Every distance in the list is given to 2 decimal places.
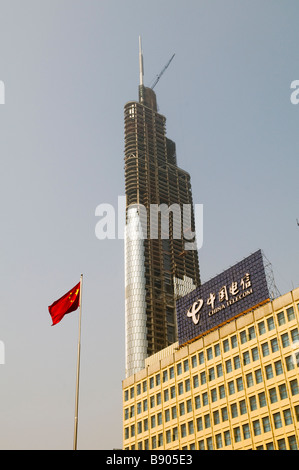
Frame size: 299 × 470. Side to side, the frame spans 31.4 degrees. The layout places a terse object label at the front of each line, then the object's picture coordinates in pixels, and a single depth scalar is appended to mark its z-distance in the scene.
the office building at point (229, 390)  75.53
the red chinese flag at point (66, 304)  43.19
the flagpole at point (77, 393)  35.44
